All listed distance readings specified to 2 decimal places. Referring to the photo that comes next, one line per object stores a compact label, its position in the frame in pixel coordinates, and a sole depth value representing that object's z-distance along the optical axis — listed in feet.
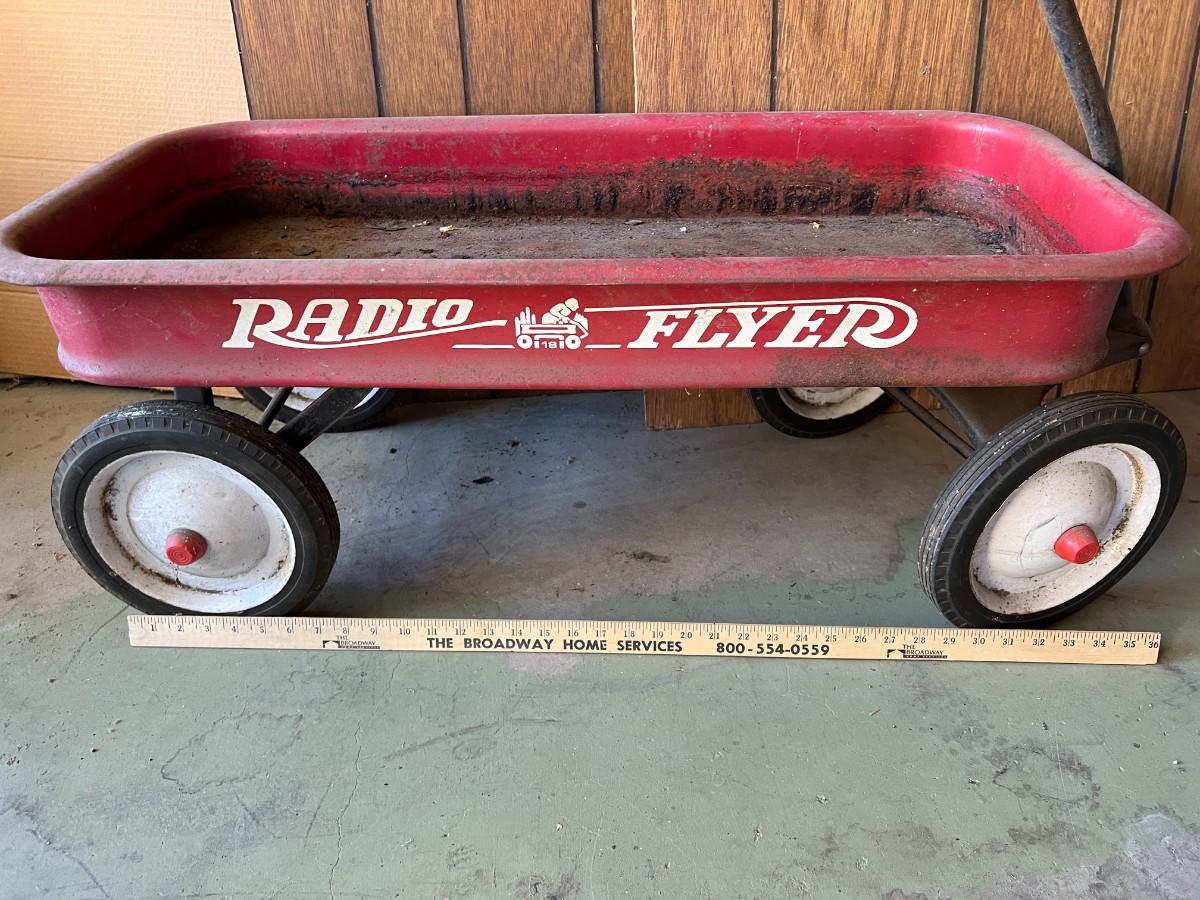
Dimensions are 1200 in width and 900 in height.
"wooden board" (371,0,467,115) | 5.86
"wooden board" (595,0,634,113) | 5.88
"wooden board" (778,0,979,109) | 5.73
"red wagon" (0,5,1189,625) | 3.89
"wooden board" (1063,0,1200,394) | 5.71
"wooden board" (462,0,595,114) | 5.86
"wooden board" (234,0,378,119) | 5.86
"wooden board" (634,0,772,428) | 5.72
